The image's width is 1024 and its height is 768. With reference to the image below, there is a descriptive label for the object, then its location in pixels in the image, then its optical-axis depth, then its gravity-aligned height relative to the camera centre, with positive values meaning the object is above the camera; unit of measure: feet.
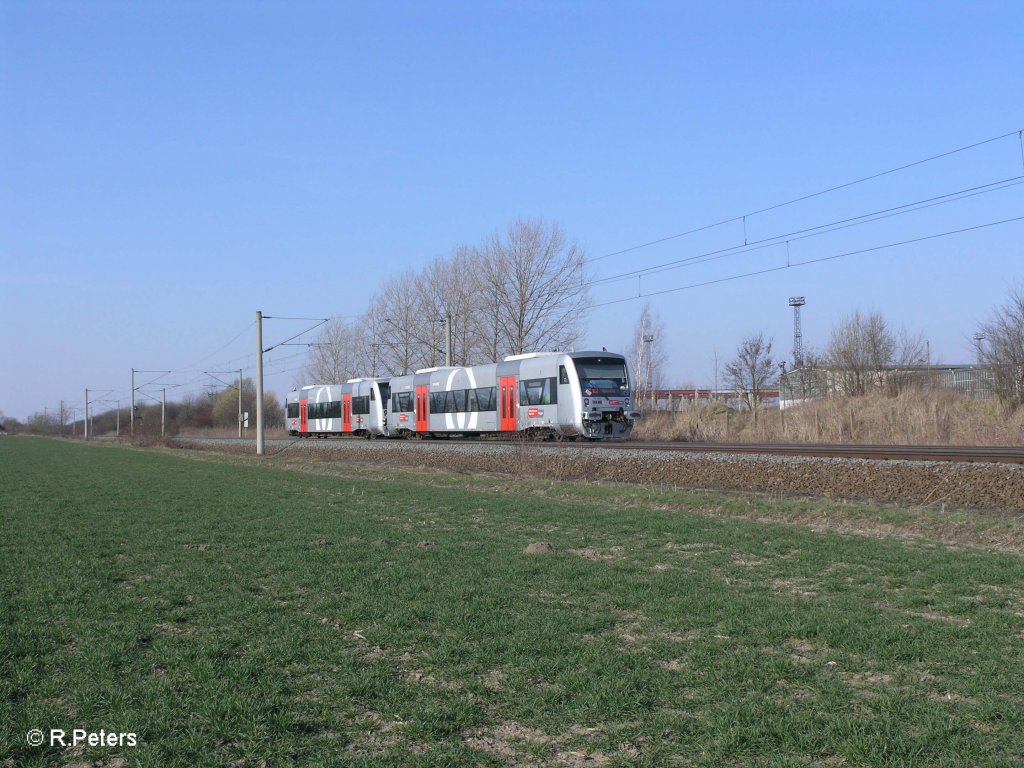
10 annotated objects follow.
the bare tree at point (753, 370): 188.75 +8.47
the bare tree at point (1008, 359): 106.93 +5.13
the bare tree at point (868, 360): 142.92 +7.63
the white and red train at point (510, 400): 100.78 +2.57
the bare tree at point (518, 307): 178.91 +22.70
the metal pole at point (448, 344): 143.02 +12.46
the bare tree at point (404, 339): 214.28 +20.62
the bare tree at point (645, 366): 235.20 +12.88
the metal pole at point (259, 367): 134.31 +9.34
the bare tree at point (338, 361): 258.16 +19.18
